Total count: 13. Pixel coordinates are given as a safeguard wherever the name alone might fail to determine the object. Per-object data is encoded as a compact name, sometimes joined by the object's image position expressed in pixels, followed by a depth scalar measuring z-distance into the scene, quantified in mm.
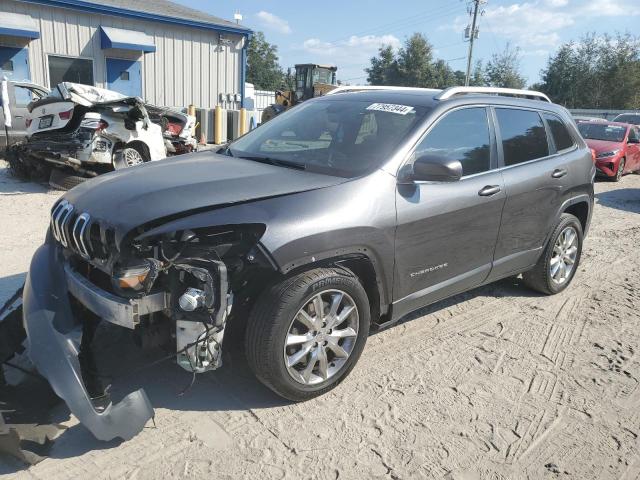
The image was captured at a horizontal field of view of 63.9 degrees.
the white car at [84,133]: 8141
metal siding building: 14781
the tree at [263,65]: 70812
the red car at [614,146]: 13234
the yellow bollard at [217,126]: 16830
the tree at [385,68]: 66688
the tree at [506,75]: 58594
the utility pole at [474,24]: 43594
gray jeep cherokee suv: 2609
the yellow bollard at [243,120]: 17562
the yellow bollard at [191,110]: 16797
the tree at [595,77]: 44906
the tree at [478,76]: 60938
